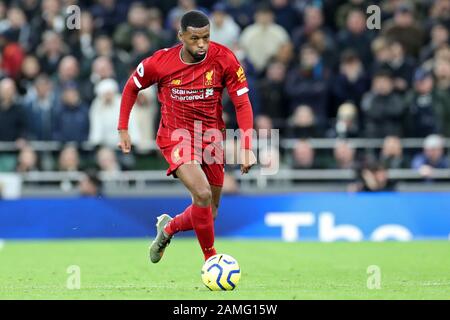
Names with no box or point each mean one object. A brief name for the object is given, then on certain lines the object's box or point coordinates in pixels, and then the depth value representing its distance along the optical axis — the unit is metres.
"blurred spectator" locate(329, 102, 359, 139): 20.20
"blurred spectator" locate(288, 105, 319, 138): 20.23
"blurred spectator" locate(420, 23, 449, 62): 20.69
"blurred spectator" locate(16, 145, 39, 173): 20.39
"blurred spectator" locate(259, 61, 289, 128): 20.64
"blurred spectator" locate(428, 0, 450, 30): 21.56
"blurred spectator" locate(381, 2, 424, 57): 21.16
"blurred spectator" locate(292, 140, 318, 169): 20.19
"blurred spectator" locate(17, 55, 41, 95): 21.38
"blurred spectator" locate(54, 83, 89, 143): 20.45
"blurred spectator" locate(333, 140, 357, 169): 20.17
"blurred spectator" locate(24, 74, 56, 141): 20.72
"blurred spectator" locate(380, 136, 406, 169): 19.92
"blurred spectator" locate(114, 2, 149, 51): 21.73
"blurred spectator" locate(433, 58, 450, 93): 20.11
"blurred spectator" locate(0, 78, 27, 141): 20.53
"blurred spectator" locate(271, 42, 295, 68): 21.02
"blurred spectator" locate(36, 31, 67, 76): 21.66
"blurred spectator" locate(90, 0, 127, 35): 22.73
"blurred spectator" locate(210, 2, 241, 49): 21.00
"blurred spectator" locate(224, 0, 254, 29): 22.30
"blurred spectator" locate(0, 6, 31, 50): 22.36
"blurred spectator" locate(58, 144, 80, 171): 20.33
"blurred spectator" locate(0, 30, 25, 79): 21.89
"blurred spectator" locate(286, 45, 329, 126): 20.42
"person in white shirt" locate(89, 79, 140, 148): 20.12
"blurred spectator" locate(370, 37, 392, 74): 20.66
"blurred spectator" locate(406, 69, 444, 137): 20.11
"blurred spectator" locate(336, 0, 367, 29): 21.69
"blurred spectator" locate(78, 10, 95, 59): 21.71
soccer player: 11.50
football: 11.02
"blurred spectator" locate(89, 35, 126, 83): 20.94
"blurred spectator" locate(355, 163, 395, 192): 19.20
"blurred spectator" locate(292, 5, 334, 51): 21.45
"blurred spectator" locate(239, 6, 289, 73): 21.42
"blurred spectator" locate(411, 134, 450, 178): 19.77
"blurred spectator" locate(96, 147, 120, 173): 20.25
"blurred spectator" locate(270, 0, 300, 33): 22.23
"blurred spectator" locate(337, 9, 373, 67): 21.16
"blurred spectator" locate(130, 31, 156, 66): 20.91
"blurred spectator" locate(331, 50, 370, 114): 20.62
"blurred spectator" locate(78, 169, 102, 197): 19.77
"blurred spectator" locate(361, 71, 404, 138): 19.94
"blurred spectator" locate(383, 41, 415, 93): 20.55
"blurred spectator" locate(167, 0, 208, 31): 21.89
